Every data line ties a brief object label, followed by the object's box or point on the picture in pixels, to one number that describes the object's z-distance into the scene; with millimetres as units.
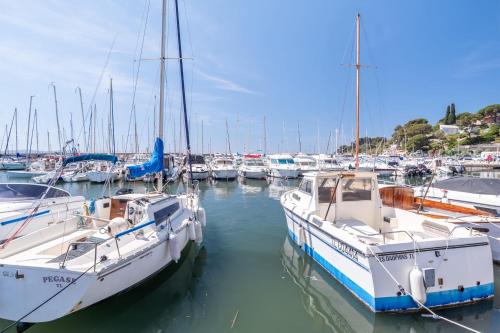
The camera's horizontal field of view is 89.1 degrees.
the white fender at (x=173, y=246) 6512
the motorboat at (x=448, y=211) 7145
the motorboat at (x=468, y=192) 10047
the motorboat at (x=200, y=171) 31312
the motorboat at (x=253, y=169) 32844
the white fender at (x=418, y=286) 4723
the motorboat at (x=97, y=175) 30328
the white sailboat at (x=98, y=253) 4250
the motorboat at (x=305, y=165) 33297
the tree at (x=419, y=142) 82688
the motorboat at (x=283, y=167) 32688
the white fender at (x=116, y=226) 6629
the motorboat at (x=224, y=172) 31522
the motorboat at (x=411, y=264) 4852
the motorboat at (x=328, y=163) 37412
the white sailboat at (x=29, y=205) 6789
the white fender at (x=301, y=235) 7914
